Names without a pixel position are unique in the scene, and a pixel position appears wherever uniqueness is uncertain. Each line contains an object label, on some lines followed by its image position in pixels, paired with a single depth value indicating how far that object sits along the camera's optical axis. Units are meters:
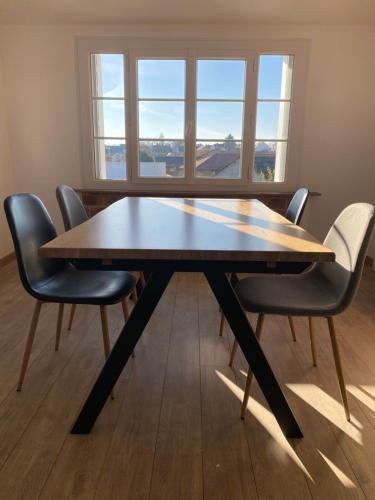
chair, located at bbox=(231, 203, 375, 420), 1.29
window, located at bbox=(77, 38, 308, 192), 3.15
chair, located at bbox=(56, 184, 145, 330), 1.91
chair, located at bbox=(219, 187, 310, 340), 2.04
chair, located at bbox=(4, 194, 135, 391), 1.46
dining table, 1.08
